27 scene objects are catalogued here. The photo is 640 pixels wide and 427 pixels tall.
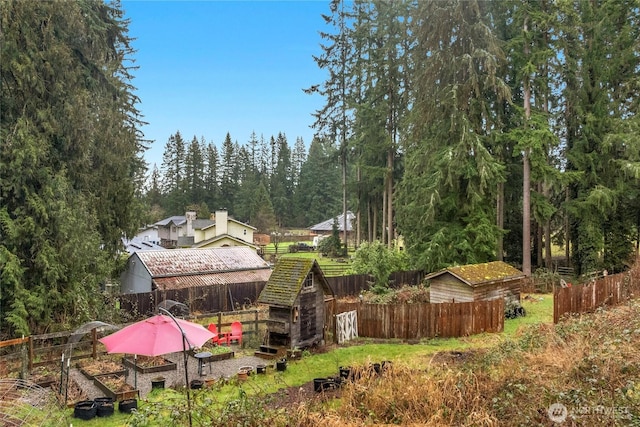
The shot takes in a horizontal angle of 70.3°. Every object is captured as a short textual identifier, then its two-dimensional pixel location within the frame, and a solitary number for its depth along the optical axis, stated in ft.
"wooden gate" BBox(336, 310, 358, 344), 52.95
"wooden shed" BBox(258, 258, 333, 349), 47.52
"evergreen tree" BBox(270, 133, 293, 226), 265.13
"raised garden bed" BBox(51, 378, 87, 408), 32.71
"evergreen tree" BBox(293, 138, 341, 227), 262.47
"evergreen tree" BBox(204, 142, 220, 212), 253.03
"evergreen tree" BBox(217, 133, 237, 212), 257.96
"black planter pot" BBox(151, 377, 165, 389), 38.22
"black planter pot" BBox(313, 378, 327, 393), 34.17
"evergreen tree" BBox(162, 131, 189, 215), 261.85
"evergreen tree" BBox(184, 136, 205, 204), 246.88
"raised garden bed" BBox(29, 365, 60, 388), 36.88
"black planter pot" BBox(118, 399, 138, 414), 32.60
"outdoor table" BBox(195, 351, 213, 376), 41.35
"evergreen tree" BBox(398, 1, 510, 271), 80.89
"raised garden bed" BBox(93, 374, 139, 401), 34.53
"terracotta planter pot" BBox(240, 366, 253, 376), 41.01
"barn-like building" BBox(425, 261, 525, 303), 60.44
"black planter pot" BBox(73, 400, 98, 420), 30.96
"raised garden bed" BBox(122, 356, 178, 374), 43.06
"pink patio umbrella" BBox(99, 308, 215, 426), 24.25
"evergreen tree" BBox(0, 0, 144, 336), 48.65
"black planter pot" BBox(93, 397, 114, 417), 31.73
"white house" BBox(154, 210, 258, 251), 146.51
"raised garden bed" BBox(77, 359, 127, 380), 41.06
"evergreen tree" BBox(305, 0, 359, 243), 132.77
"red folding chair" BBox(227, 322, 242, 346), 54.70
